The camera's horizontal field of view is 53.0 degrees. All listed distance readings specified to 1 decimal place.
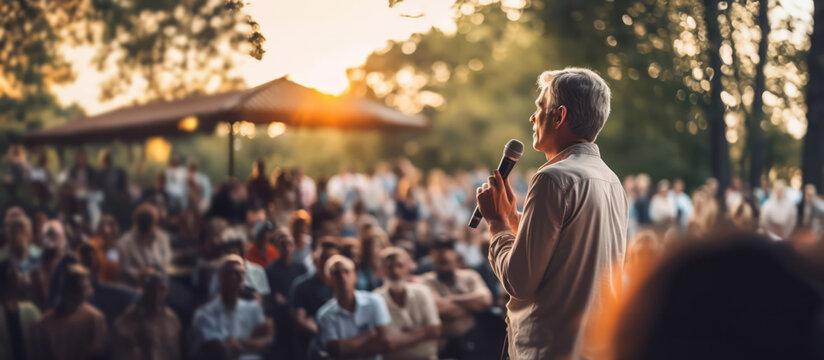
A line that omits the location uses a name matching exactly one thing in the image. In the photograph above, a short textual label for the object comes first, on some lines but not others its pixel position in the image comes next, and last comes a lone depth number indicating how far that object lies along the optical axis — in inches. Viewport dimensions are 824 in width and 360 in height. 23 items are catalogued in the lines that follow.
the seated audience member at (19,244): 263.9
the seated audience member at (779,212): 350.6
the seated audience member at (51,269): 233.5
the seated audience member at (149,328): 215.5
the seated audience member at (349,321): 205.9
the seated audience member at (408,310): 216.8
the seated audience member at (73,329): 218.7
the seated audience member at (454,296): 241.3
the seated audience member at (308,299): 219.6
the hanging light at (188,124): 282.2
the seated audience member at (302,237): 242.2
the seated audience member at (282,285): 221.3
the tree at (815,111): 262.4
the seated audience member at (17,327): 226.7
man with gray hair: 82.8
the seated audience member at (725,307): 34.8
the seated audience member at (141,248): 266.4
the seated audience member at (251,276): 205.9
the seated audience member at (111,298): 233.1
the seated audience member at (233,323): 206.1
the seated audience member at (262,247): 210.8
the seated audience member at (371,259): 246.8
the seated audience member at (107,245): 273.6
